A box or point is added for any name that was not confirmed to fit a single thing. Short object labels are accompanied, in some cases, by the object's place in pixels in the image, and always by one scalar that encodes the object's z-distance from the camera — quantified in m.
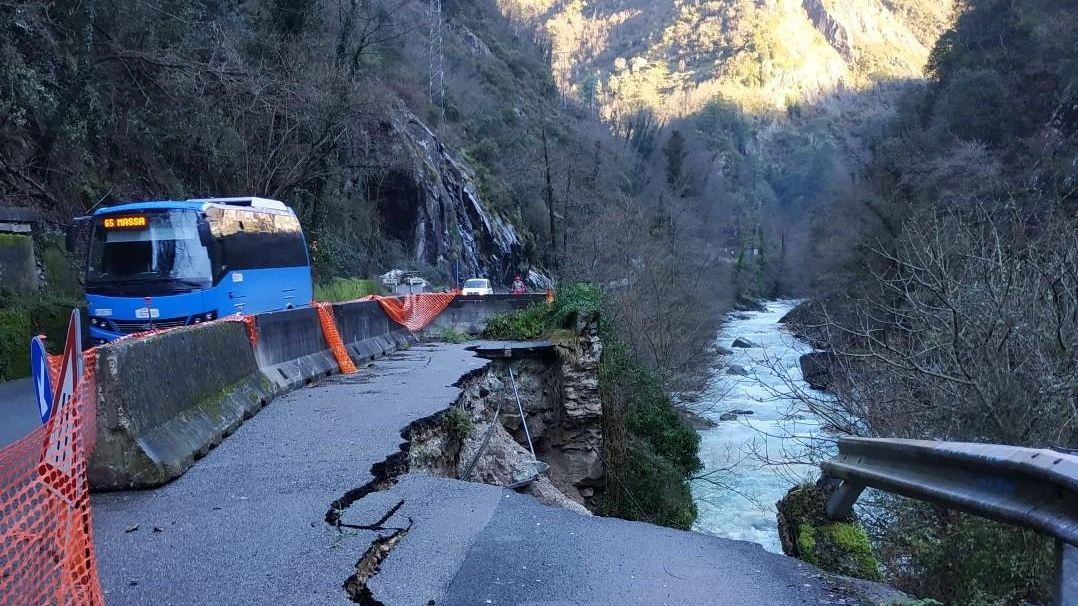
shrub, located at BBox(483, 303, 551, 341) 16.55
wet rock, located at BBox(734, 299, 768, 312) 67.94
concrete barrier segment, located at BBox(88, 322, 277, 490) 5.41
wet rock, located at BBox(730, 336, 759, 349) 39.57
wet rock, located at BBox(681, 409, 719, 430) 27.34
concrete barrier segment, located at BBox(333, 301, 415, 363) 12.48
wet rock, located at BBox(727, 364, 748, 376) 34.23
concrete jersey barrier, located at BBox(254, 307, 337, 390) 9.09
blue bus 13.44
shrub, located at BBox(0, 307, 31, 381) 12.88
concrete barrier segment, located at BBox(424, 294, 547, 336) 18.34
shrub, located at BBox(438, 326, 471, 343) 17.03
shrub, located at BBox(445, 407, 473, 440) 8.36
